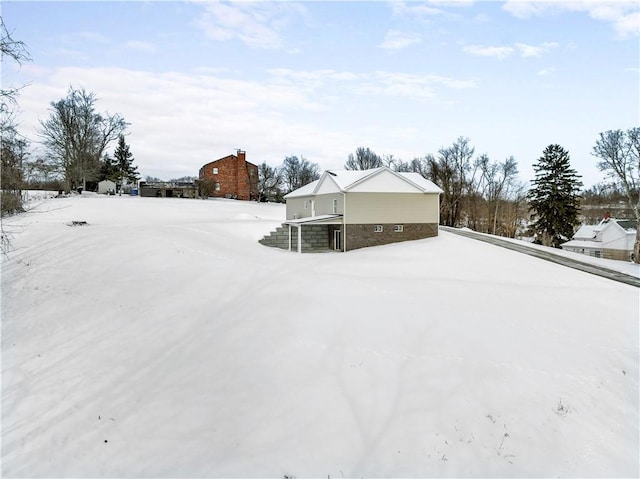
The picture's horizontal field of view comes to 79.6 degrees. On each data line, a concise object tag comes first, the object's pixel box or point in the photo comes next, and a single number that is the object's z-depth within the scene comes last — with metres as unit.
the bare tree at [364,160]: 71.44
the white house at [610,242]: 38.72
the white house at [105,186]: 53.81
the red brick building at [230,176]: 58.22
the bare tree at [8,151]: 8.65
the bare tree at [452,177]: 51.59
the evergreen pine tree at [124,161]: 64.12
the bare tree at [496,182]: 56.75
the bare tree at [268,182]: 65.62
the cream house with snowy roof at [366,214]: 25.27
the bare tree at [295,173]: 74.31
